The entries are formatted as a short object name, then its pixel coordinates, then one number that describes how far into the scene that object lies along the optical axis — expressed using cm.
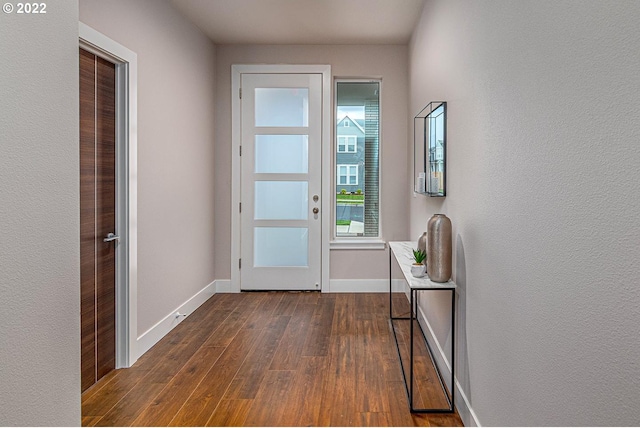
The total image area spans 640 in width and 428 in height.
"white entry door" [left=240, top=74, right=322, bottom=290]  532
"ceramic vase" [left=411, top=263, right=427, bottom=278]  284
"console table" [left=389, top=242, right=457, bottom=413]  257
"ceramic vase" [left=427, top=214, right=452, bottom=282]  262
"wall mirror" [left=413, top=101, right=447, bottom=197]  313
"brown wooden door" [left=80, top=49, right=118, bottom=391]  279
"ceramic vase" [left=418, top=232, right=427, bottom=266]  337
